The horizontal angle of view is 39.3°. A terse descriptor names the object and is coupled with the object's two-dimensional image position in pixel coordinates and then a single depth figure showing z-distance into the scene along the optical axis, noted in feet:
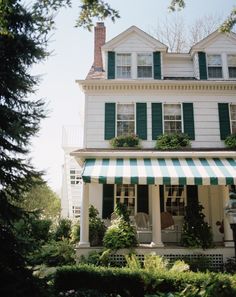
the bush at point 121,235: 40.93
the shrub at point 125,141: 52.21
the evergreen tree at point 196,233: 41.86
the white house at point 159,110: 46.75
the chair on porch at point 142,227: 49.32
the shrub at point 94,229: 45.52
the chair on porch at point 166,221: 48.49
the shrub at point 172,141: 51.70
